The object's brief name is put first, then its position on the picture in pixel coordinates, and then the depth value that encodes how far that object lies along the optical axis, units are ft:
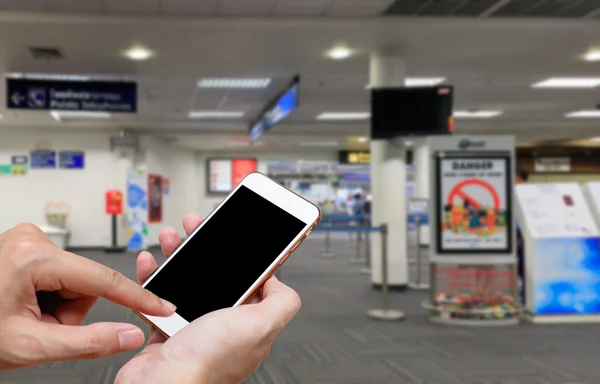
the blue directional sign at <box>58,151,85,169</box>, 42.55
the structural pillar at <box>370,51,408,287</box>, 22.52
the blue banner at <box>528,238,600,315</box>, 16.56
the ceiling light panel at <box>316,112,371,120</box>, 38.93
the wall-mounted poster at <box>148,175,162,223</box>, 46.14
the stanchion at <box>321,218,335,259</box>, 36.46
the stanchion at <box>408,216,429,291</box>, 23.11
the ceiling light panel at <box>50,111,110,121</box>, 37.05
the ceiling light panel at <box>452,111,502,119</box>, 39.34
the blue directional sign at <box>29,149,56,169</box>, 42.09
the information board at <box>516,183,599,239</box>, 16.80
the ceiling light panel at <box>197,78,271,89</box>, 27.66
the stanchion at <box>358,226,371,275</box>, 27.99
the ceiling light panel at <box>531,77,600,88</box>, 28.35
